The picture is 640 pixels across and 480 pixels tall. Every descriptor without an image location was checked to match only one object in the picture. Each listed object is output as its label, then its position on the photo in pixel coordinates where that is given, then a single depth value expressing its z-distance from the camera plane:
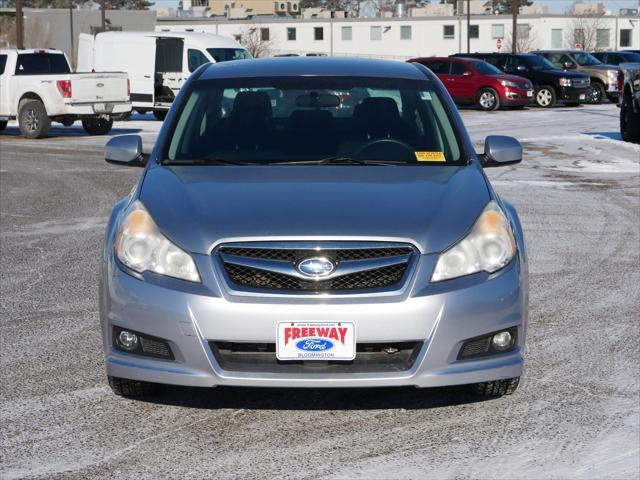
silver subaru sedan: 4.89
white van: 29.95
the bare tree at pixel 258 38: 83.70
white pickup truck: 24.48
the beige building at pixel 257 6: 116.00
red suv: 35.56
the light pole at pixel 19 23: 41.53
